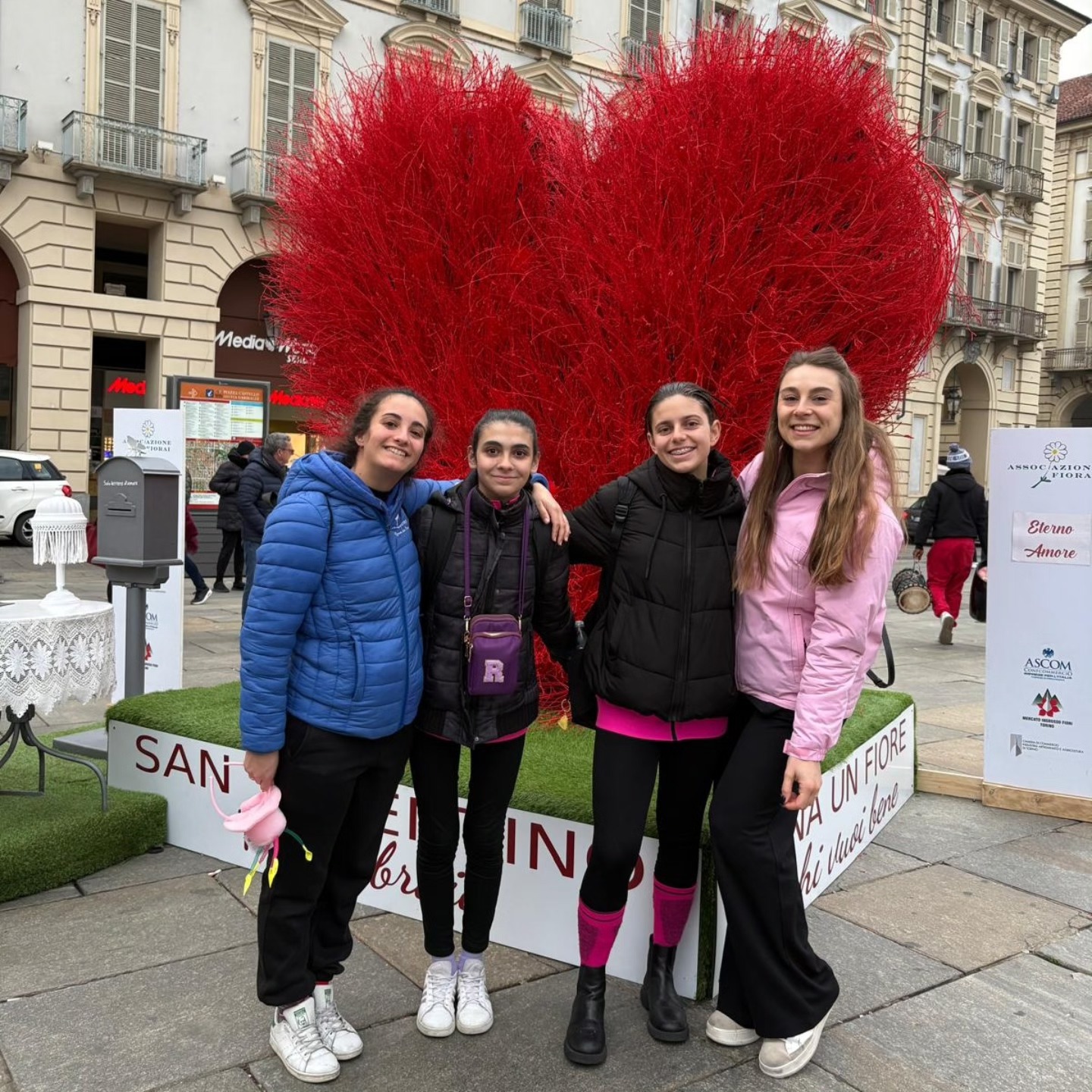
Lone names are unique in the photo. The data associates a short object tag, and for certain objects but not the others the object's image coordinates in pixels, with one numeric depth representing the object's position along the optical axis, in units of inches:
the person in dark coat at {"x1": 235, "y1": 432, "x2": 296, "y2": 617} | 352.5
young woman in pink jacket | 85.4
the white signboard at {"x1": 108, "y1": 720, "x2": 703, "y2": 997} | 109.6
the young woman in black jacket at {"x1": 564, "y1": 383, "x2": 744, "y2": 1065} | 90.7
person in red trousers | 346.0
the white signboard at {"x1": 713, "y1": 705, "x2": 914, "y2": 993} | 124.0
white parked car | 565.9
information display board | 494.9
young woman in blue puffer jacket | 84.1
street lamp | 1075.9
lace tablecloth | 125.6
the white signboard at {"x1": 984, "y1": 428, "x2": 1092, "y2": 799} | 161.8
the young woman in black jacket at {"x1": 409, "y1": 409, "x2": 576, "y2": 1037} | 91.9
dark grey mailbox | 168.2
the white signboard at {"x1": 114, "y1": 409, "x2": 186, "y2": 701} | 211.3
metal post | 175.2
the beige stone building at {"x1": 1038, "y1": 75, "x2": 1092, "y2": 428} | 1366.9
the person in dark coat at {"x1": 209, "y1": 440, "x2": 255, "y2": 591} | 412.2
